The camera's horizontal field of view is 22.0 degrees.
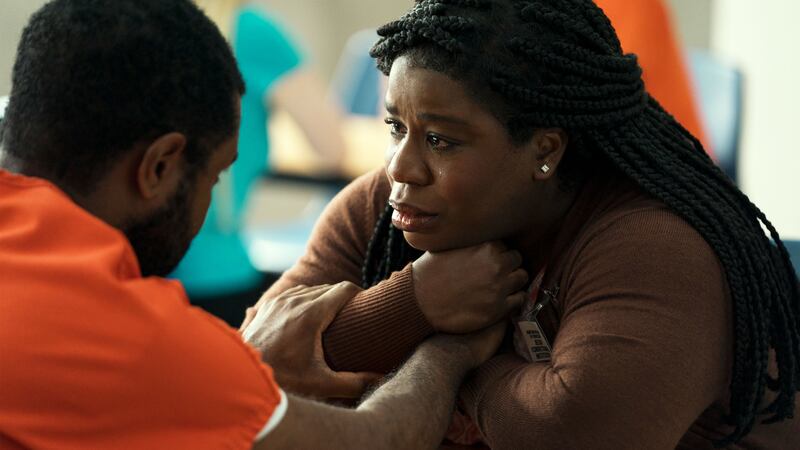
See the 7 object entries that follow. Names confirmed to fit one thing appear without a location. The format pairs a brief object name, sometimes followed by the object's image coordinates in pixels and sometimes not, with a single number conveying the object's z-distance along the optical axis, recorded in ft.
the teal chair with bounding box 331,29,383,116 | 24.53
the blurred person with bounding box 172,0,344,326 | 16.91
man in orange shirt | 6.43
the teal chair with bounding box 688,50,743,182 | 20.01
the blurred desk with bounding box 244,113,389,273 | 20.26
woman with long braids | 8.26
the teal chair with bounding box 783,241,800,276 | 11.53
